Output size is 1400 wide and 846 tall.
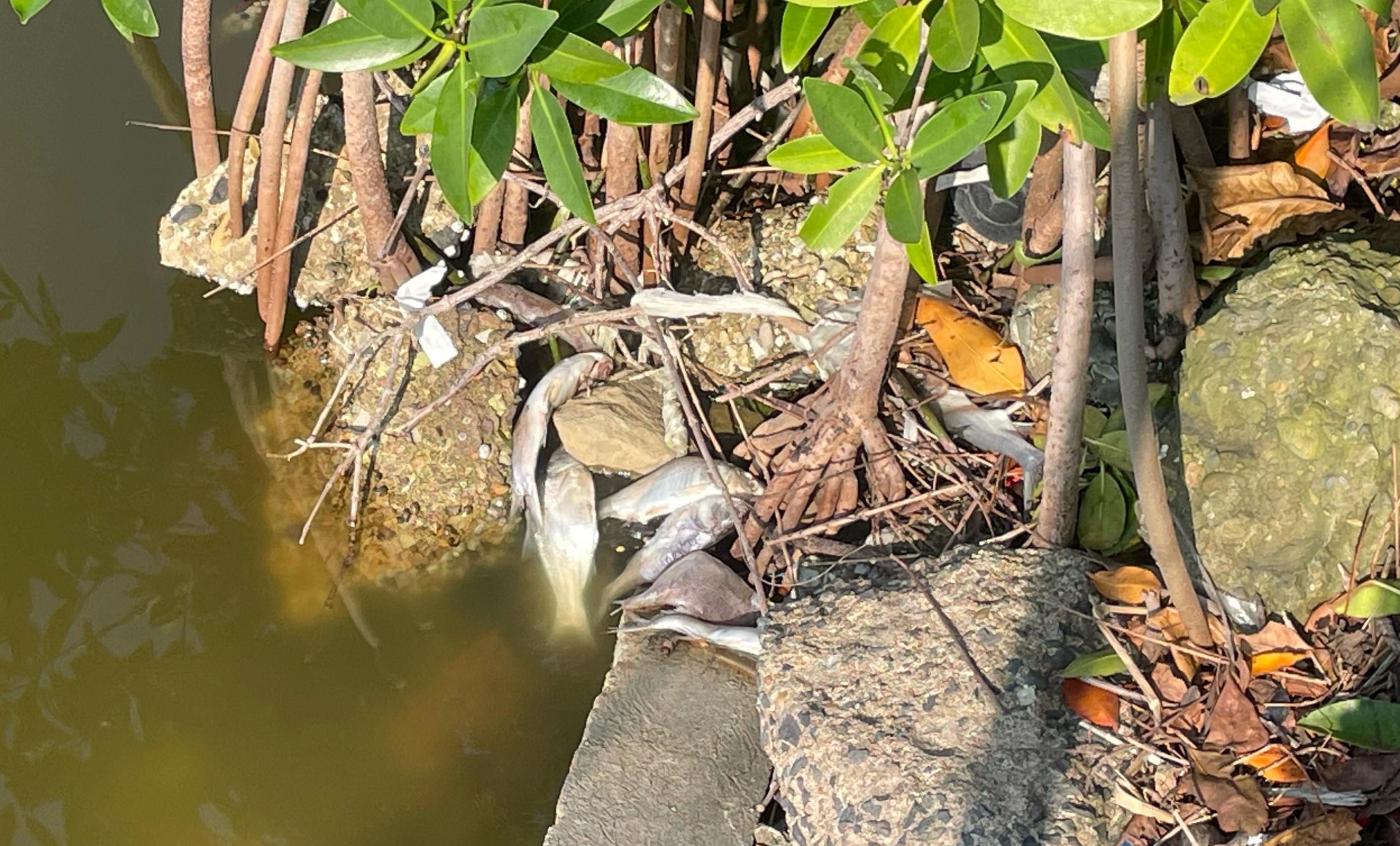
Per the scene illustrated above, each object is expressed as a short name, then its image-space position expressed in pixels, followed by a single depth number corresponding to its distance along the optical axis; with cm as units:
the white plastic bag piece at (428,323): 229
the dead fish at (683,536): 213
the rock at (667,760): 181
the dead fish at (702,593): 204
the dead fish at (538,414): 223
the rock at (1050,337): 192
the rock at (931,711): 150
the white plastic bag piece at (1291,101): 198
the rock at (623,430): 224
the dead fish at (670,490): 214
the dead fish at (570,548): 216
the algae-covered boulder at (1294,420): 152
